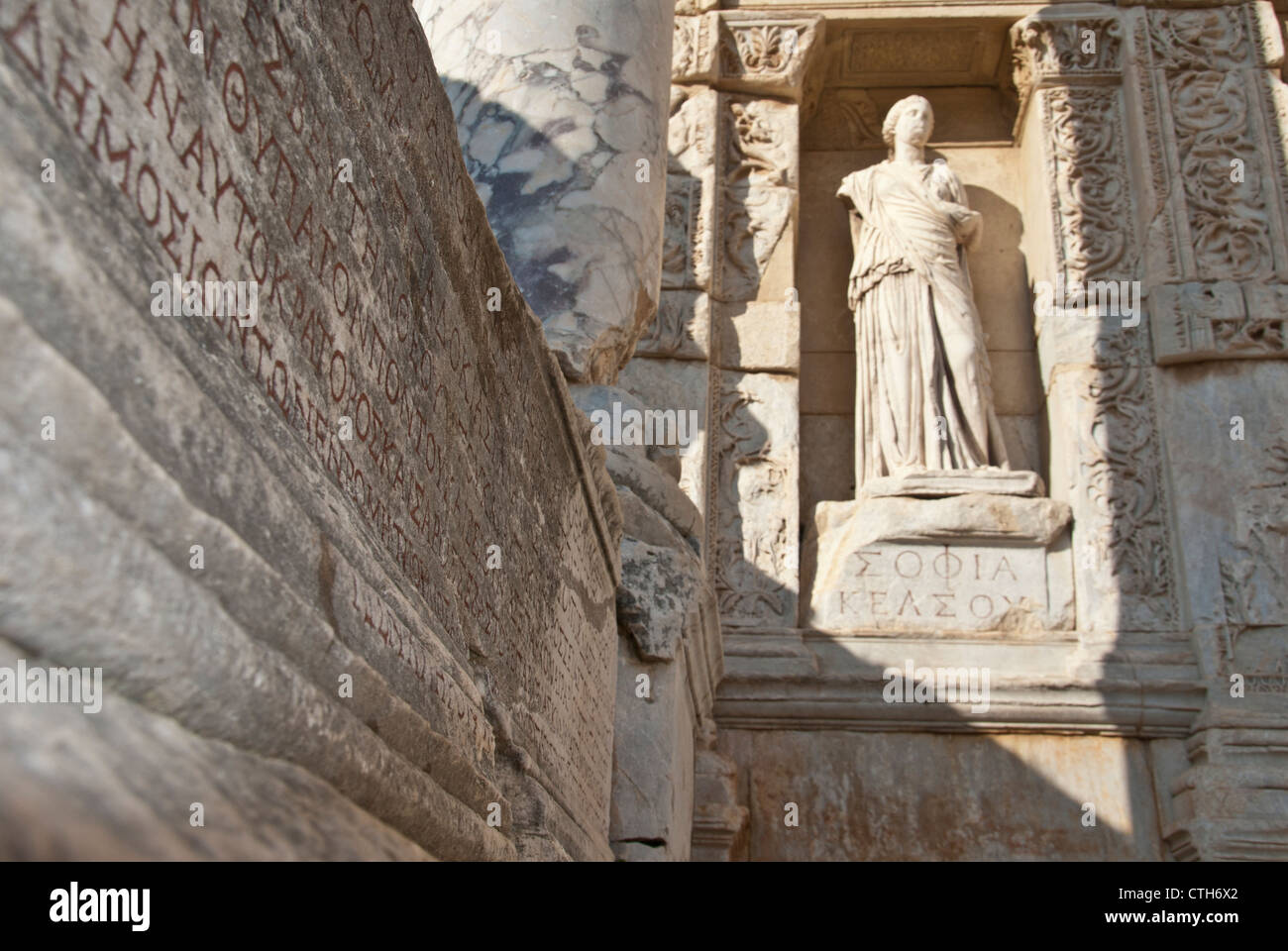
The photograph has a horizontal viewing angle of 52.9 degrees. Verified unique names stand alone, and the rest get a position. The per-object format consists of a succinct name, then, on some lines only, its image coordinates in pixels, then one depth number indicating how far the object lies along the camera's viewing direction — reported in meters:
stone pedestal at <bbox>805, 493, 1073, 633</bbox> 5.66
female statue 6.04
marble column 3.38
